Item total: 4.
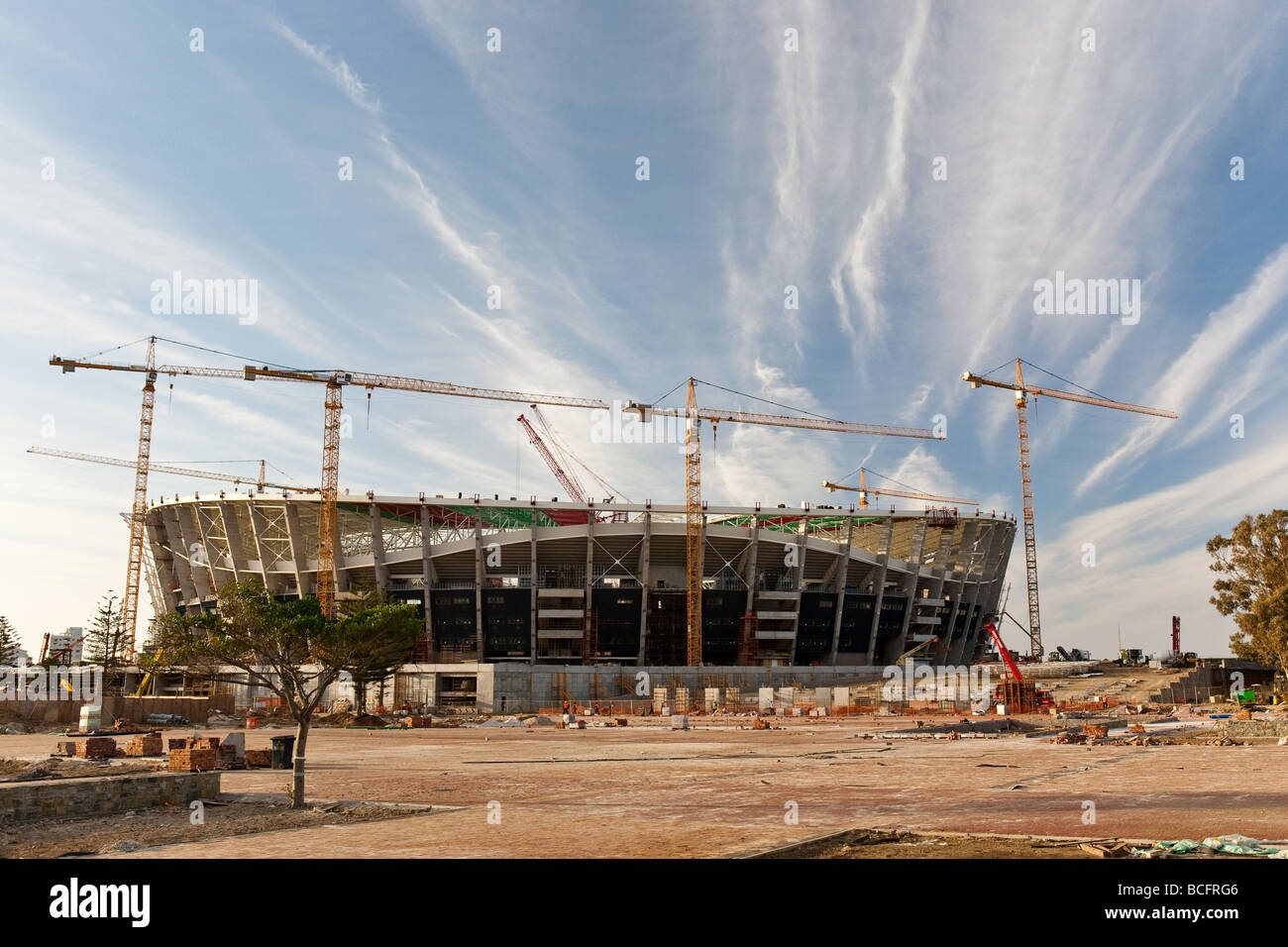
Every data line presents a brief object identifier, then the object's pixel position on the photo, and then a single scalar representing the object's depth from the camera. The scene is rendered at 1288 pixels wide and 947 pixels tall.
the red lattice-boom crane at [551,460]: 138.88
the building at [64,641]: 170.25
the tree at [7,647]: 95.28
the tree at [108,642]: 90.18
